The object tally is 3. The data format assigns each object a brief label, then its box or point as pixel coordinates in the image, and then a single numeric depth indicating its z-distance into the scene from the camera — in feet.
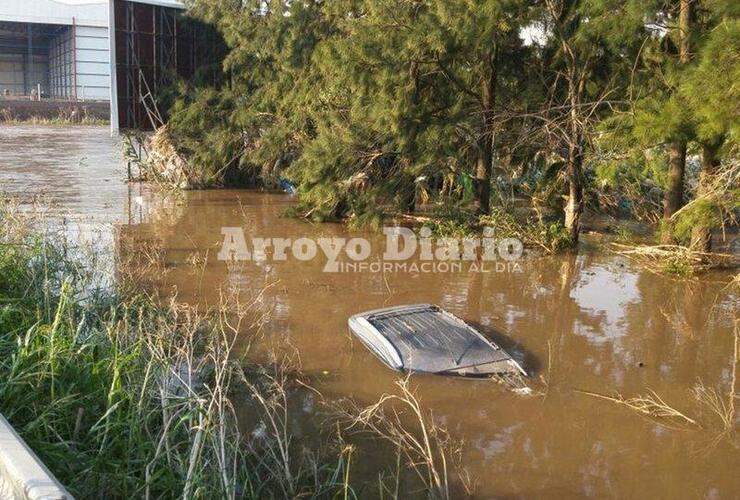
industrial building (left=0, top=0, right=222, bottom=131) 47.70
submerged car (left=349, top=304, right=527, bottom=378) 17.94
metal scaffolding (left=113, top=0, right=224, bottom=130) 47.50
